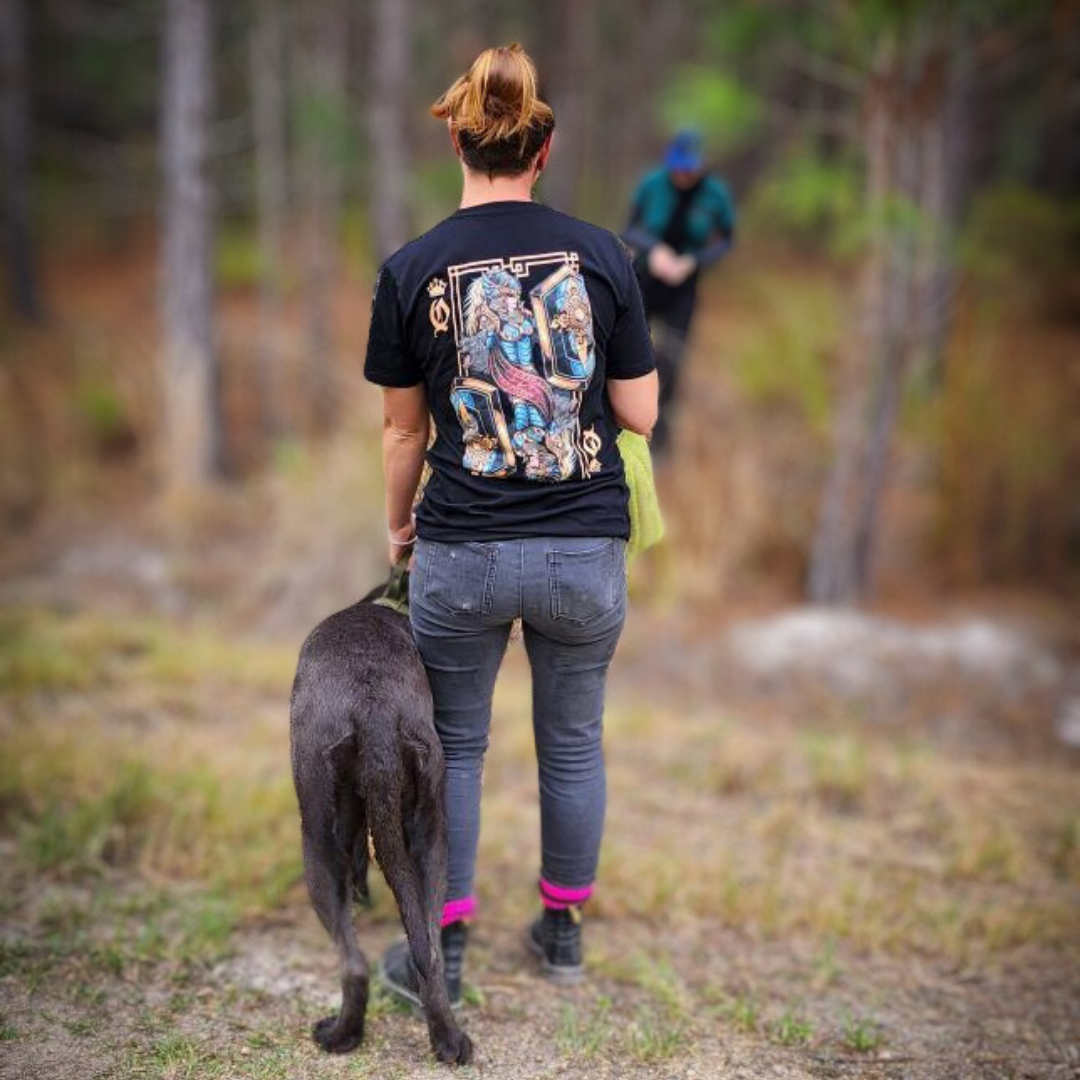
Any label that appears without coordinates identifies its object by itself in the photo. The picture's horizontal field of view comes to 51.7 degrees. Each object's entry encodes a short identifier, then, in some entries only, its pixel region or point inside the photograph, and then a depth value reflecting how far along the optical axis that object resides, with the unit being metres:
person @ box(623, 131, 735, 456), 4.79
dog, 2.25
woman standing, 2.16
